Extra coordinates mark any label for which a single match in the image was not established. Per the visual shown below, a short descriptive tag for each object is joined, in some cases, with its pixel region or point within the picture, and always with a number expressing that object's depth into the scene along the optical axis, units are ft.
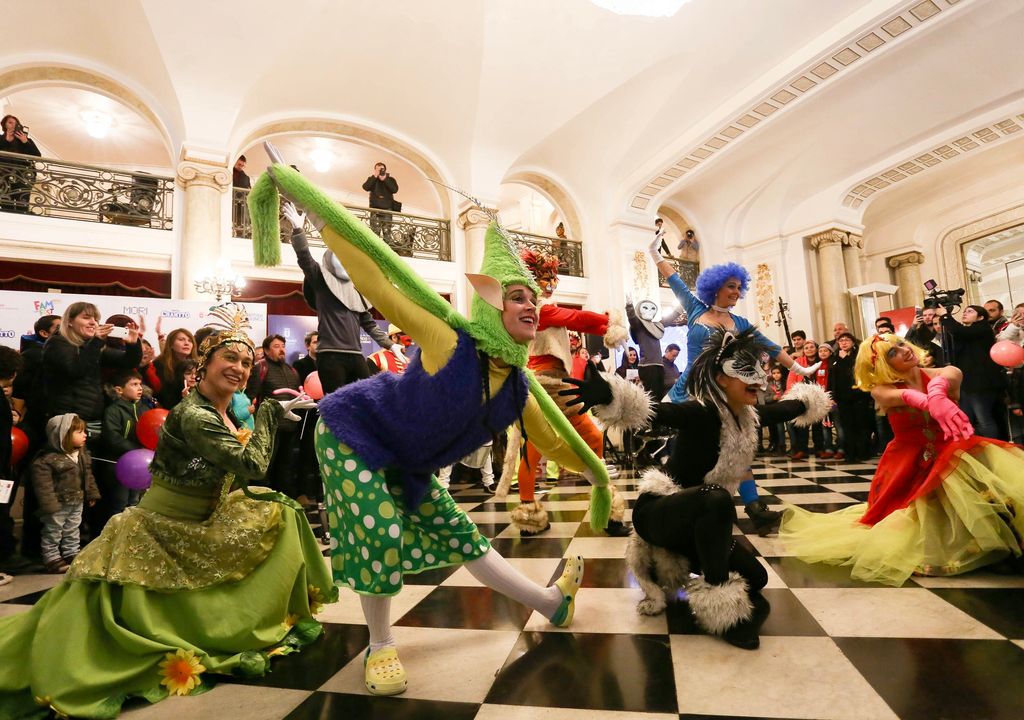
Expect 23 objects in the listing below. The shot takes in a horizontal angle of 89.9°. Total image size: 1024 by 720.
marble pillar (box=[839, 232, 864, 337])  35.42
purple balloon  8.85
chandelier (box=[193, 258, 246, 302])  21.17
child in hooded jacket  8.21
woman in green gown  3.95
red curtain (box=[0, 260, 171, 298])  22.38
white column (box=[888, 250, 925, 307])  39.52
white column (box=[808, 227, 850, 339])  34.47
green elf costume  4.09
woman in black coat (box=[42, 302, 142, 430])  9.05
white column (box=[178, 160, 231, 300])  22.20
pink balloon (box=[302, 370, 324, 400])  10.17
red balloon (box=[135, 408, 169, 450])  9.42
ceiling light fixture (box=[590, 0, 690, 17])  20.21
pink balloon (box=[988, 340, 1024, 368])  11.32
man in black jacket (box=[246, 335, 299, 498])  10.91
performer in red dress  5.77
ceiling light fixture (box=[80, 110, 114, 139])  30.35
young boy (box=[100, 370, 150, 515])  9.42
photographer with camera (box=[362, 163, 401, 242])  28.96
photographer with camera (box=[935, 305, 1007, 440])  12.91
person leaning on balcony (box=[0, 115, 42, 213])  20.94
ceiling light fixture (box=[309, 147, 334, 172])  34.96
